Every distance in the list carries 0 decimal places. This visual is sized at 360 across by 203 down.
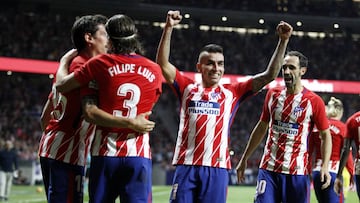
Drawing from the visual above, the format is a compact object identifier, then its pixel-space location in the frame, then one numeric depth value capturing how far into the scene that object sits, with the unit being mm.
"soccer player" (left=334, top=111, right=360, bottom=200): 17906
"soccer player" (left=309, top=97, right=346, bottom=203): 18734
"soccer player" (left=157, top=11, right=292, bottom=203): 12727
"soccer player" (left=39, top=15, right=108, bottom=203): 11547
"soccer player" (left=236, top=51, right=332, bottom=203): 15148
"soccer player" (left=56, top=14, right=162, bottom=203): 10602
